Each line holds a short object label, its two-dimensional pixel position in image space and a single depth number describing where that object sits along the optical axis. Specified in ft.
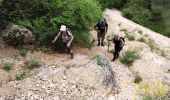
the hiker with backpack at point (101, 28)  50.78
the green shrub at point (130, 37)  60.95
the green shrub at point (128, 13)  83.35
